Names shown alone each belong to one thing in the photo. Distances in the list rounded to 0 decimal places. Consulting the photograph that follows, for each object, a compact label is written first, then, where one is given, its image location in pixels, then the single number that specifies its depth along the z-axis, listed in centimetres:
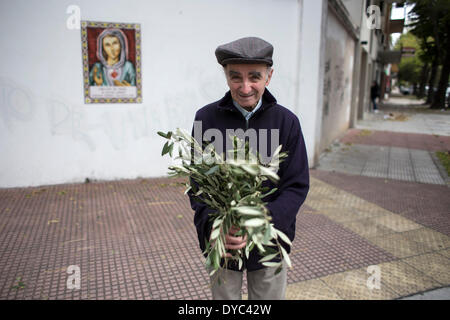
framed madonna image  594
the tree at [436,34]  1975
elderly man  174
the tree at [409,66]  5709
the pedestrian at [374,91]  2103
